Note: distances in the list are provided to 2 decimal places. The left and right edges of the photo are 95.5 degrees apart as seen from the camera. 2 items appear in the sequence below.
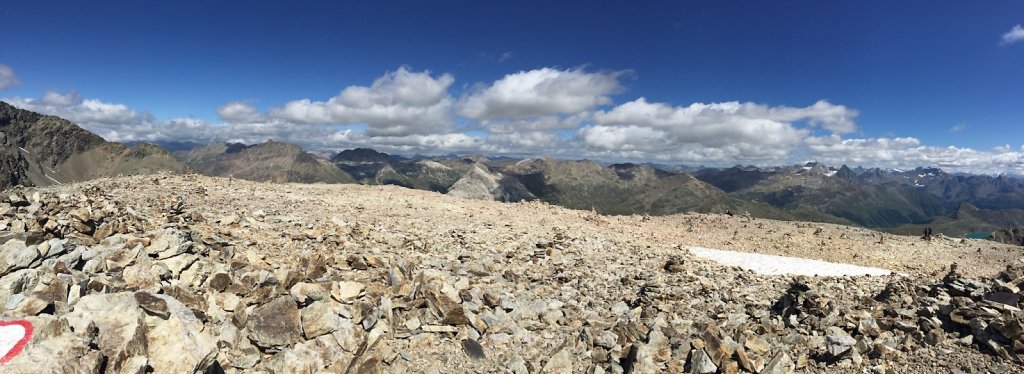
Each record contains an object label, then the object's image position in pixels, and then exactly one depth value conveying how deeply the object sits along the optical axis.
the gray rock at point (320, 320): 12.45
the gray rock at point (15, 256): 11.54
